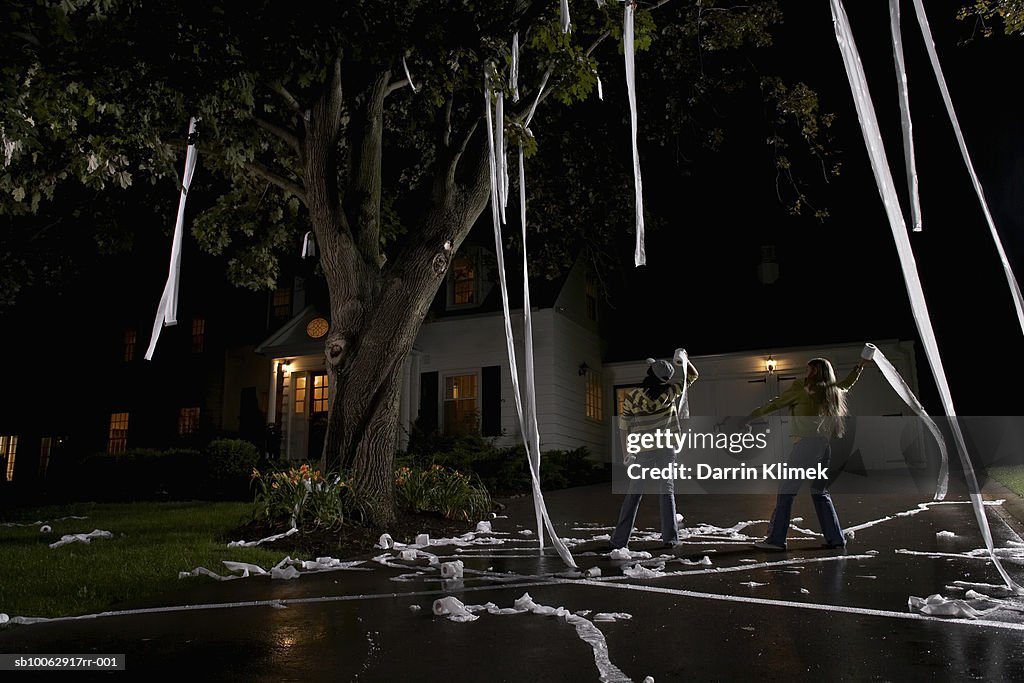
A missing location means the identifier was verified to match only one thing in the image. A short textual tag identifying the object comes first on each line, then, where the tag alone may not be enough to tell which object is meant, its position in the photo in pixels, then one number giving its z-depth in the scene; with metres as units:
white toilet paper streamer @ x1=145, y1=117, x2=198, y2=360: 7.41
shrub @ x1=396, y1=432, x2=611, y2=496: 13.73
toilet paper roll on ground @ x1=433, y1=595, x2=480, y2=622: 4.27
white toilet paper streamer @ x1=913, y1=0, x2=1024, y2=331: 4.30
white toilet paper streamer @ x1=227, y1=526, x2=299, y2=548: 7.36
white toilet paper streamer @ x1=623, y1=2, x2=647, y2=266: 5.08
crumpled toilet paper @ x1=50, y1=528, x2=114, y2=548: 7.90
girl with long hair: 6.66
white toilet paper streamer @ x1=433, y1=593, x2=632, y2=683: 3.58
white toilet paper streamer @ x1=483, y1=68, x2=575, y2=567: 5.10
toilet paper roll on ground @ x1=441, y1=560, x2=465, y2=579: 5.77
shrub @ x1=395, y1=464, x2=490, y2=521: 9.88
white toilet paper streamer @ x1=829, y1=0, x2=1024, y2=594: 3.85
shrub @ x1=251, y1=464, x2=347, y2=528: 8.02
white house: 18.44
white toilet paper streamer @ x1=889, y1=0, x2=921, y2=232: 4.28
